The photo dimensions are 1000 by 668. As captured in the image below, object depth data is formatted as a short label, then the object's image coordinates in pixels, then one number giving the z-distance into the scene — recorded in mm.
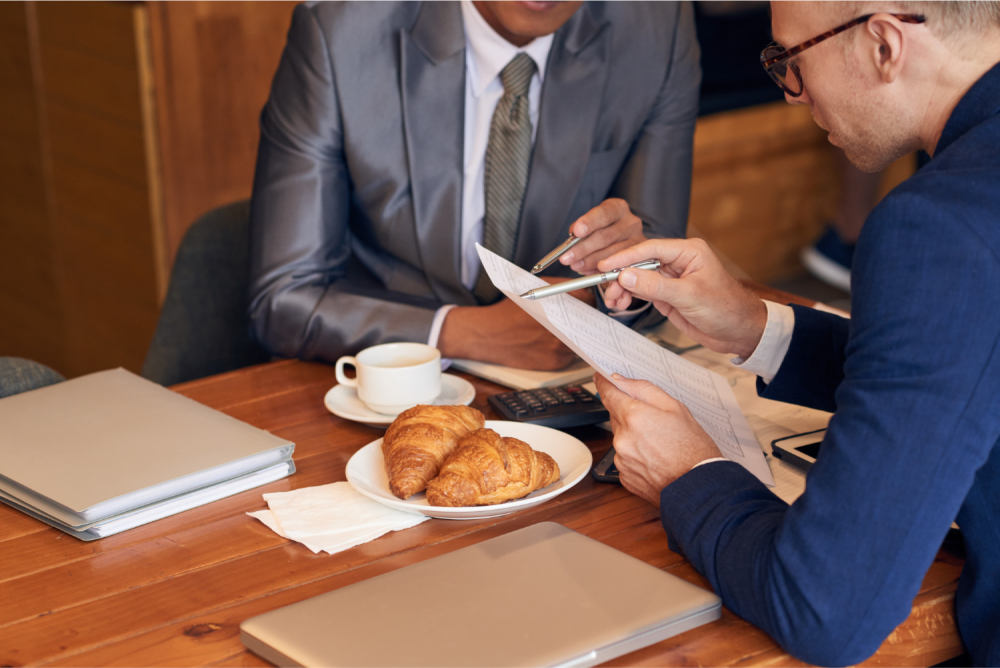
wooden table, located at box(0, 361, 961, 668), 1593
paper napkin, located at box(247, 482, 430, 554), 1715
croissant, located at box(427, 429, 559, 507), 1727
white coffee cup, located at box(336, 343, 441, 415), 1908
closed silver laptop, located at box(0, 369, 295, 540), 1736
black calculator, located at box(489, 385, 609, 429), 1892
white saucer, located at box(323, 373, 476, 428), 1901
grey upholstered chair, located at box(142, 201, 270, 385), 2346
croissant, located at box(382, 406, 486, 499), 1743
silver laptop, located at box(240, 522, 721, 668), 1555
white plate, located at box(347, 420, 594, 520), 1732
